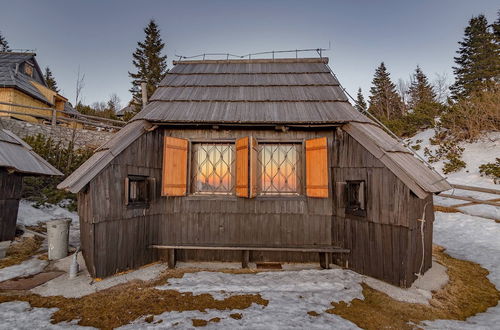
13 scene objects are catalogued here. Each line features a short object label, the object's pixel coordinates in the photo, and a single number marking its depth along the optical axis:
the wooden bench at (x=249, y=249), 5.55
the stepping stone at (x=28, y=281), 4.55
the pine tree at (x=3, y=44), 43.78
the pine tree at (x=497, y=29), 26.11
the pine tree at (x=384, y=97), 35.16
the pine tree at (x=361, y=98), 44.30
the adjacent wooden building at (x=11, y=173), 6.83
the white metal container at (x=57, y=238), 6.10
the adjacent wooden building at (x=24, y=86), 18.25
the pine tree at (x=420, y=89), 32.23
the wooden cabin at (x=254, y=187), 5.11
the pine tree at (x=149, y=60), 30.66
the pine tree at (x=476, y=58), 26.36
